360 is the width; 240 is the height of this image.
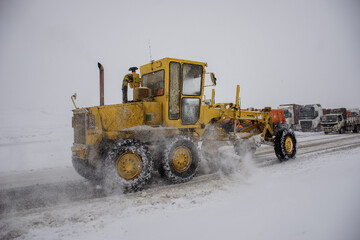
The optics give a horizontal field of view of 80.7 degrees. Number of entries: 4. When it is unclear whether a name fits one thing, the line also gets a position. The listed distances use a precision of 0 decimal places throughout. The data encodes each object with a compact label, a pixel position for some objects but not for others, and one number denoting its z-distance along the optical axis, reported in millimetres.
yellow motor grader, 4426
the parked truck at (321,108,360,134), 17420
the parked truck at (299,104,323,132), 20984
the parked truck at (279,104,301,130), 22981
